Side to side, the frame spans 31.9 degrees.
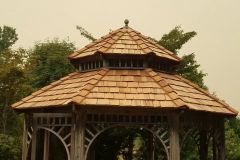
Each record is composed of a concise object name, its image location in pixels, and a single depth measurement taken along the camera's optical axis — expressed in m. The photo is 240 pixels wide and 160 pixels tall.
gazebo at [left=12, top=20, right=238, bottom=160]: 14.12
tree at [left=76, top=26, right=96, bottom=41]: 30.03
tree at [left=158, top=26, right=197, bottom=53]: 27.22
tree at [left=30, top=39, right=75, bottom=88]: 31.09
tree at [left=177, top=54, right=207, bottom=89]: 26.64
